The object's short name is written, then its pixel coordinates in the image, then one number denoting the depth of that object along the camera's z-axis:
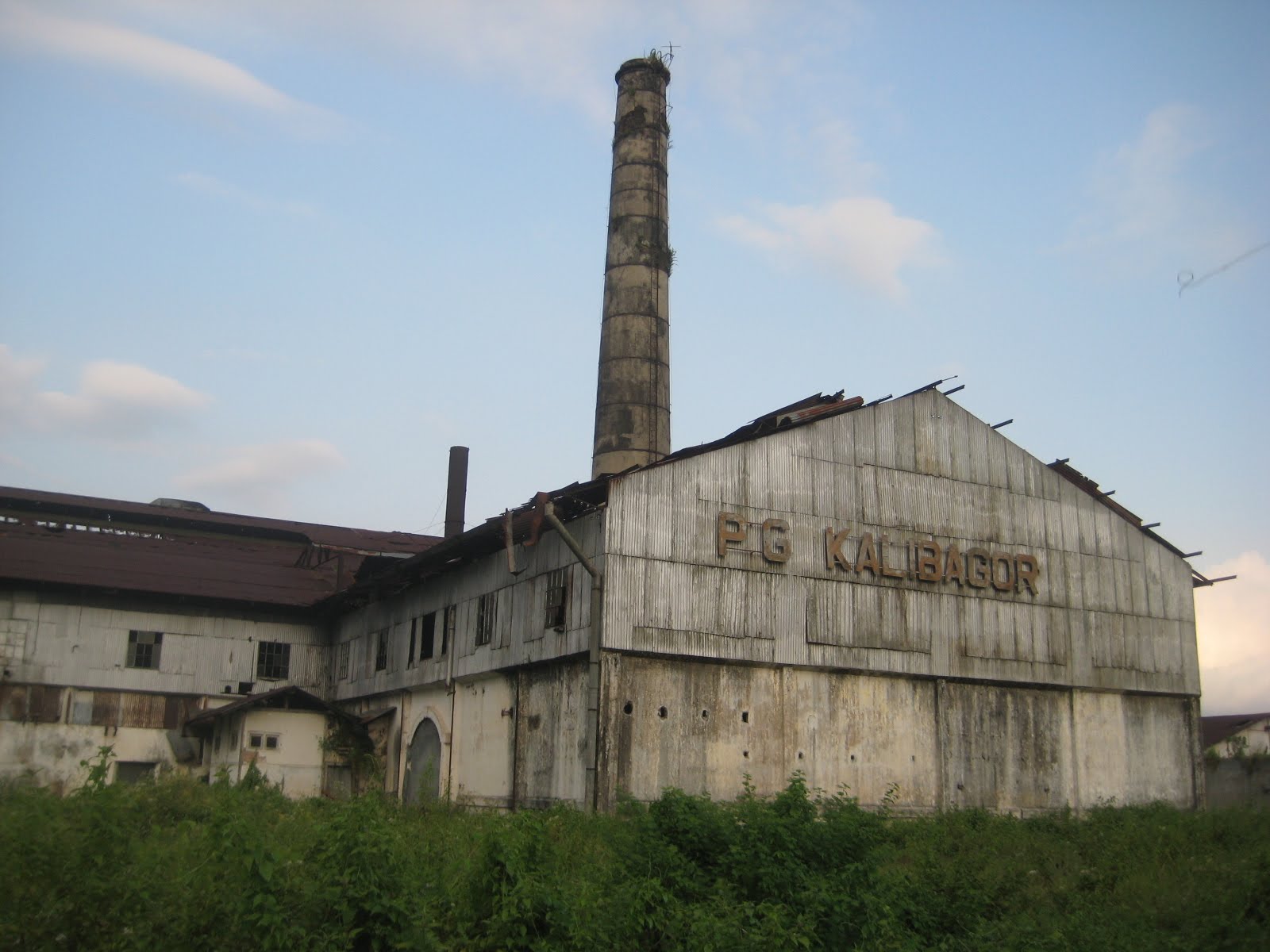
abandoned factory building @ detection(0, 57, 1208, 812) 21.53
